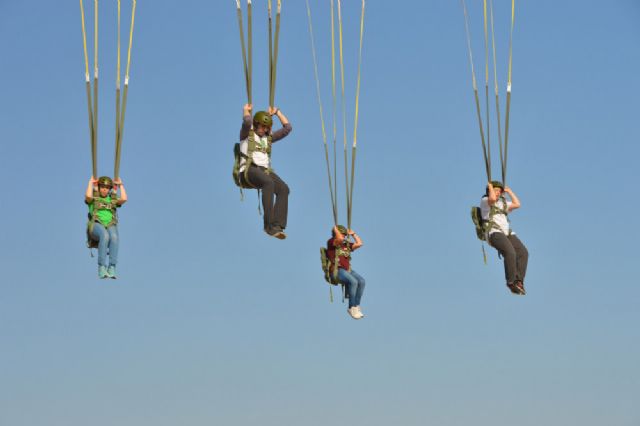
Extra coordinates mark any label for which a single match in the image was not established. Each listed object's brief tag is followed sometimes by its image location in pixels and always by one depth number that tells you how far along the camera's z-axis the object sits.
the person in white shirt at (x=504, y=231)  21.73
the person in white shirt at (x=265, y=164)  20.45
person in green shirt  21.22
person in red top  23.69
